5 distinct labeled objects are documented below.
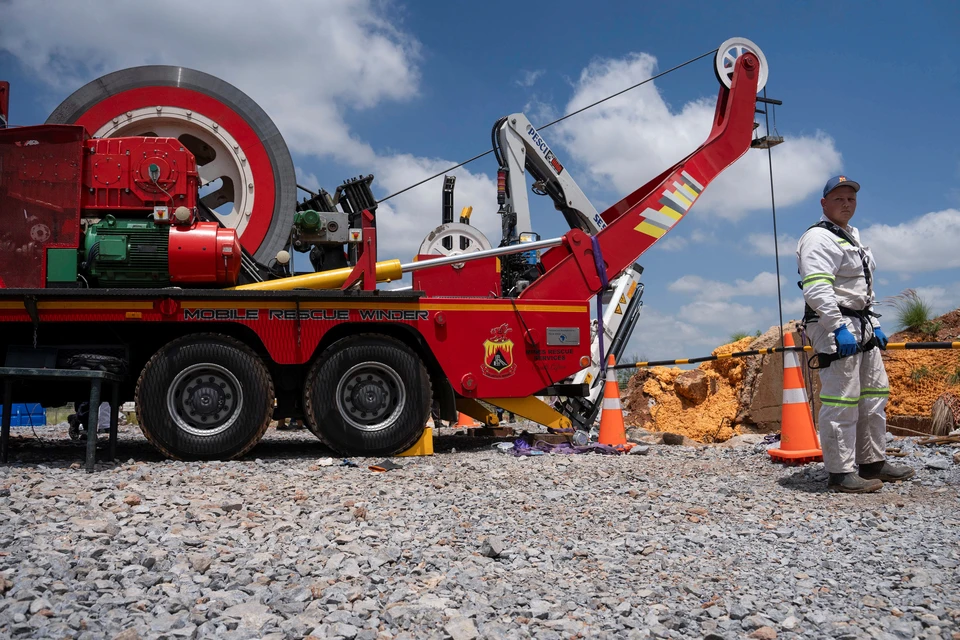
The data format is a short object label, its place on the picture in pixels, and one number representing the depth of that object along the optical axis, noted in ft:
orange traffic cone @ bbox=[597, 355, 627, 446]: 23.95
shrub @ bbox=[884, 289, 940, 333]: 31.07
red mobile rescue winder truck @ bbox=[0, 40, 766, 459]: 20.13
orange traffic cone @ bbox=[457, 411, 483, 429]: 36.19
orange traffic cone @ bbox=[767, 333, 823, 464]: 19.52
